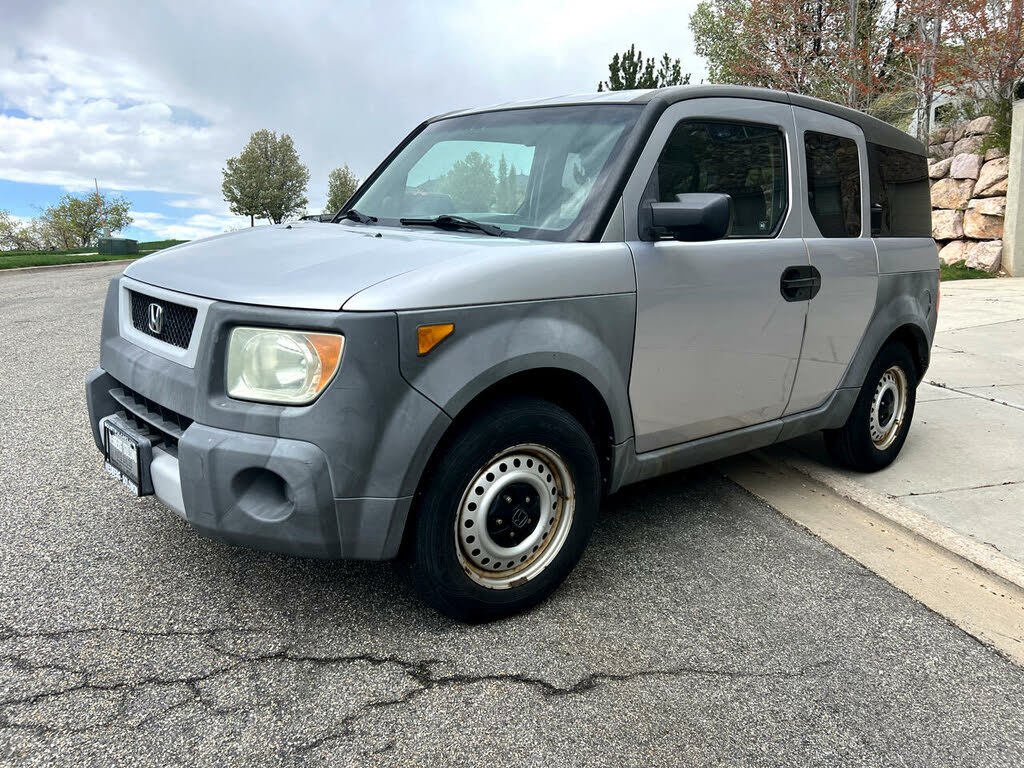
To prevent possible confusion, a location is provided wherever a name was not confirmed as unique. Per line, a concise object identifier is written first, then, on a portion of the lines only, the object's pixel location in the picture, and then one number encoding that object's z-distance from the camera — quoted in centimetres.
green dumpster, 3309
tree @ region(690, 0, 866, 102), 1958
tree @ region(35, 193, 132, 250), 6862
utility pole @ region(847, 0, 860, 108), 1811
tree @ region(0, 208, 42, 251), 6681
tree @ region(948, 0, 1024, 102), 1509
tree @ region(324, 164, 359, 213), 7869
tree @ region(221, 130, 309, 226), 7612
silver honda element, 252
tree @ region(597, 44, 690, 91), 2997
